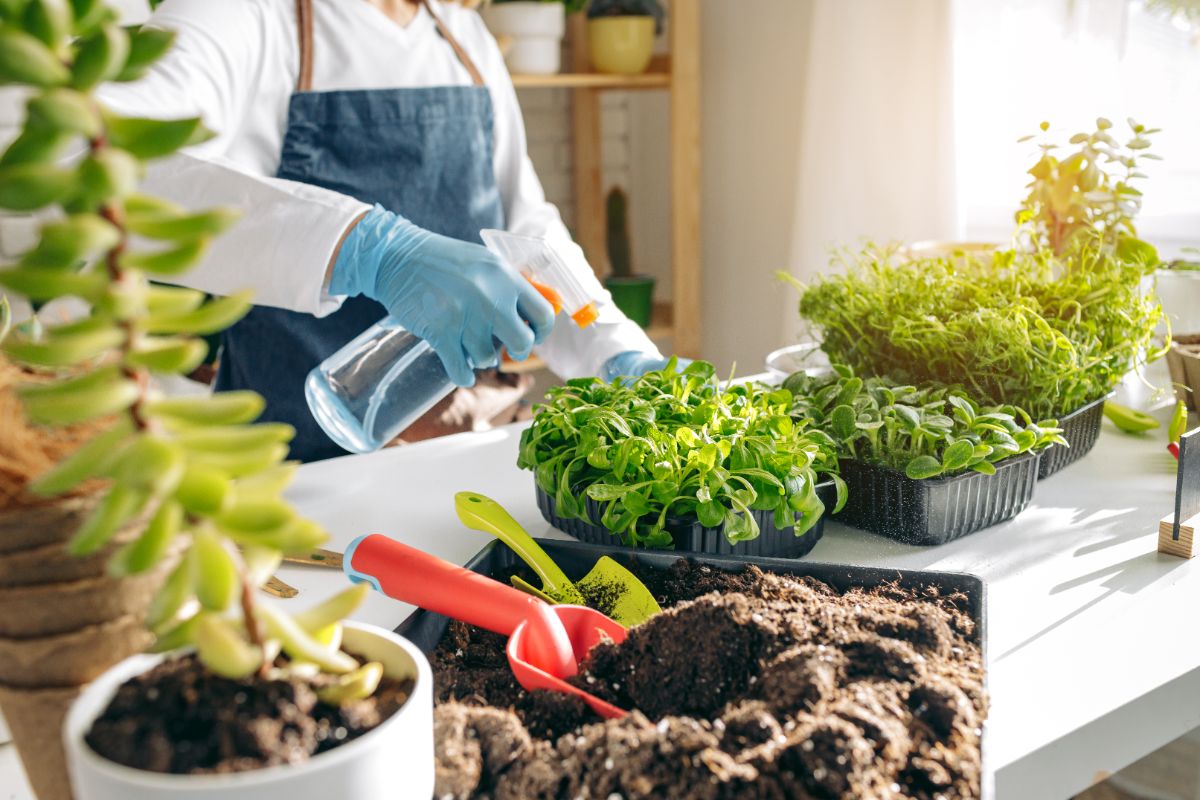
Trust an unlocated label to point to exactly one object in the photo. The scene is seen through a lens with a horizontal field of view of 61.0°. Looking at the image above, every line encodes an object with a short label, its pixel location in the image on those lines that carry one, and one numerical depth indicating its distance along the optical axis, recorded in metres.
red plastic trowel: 0.60
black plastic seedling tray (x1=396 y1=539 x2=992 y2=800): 0.64
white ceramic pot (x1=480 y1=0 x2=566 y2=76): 2.38
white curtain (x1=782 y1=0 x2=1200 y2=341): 2.02
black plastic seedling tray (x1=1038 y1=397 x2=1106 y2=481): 1.04
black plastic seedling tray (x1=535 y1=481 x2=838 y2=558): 0.79
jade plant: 0.31
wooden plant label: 0.84
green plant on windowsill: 1.26
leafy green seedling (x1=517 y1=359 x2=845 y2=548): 0.77
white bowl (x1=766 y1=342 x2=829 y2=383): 1.32
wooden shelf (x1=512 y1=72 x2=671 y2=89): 2.45
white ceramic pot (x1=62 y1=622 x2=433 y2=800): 0.35
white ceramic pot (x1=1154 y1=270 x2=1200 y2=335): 1.26
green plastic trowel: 0.69
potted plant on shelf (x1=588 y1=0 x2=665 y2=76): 2.51
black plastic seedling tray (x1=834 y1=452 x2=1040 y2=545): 0.85
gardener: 1.18
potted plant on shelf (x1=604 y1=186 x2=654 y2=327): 2.63
